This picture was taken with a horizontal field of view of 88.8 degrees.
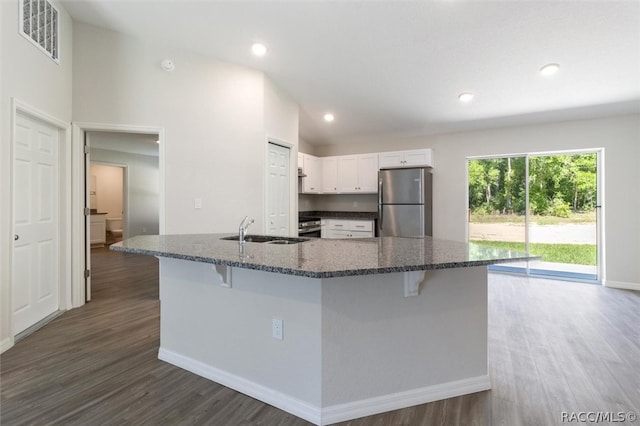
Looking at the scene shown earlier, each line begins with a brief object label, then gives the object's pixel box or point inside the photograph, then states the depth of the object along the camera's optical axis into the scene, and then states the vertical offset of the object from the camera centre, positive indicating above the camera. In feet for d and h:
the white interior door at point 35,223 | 8.98 -0.32
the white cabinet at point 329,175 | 19.56 +2.35
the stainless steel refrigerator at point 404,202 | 16.56 +0.61
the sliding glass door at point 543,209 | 15.15 +0.26
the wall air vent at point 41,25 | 8.77 +5.37
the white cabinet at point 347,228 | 18.42 -0.84
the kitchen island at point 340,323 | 5.49 -2.04
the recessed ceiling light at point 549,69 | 11.03 +4.98
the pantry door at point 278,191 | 14.21 +1.03
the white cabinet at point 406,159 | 16.89 +2.94
